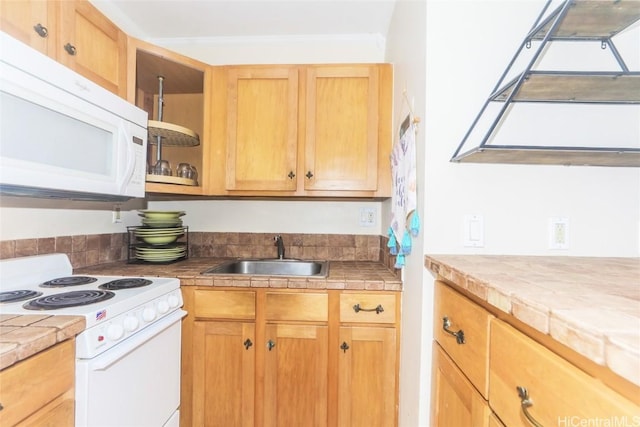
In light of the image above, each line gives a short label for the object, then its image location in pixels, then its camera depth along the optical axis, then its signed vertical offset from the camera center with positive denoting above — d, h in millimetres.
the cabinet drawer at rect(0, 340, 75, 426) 671 -453
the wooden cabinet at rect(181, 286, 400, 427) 1394 -753
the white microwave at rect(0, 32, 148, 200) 853 +295
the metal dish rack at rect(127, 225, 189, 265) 1759 -214
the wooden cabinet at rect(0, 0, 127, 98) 1009 +734
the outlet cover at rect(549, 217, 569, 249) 996 -56
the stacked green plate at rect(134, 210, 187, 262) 1739 -144
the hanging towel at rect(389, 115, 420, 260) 1099 +100
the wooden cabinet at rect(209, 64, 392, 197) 1675 +515
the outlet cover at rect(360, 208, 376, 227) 1994 -10
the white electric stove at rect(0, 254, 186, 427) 893 -434
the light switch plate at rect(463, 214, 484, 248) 1012 -51
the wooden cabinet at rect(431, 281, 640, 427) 419 -317
